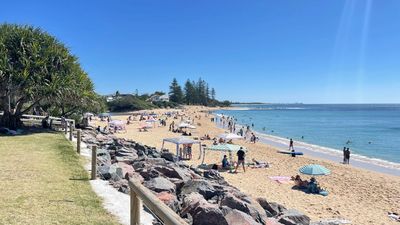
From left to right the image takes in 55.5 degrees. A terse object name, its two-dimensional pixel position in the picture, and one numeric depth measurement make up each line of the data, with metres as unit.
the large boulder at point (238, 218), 7.37
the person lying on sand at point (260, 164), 23.58
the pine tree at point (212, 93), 192.14
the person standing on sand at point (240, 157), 21.25
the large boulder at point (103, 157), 12.88
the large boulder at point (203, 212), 7.23
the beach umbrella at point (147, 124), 53.28
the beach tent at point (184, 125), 45.06
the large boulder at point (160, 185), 9.34
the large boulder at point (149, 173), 11.18
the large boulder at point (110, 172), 10.41
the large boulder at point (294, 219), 9.40
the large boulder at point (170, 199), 8.10
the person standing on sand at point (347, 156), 29.08
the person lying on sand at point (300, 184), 17.72
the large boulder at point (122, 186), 9.13
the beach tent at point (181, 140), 23.23
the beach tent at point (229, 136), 30.31
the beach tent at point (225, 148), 21.89
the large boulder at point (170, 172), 12.05
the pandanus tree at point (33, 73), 22.28
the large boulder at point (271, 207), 10.72
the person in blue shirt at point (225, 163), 21.79
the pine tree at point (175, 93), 156.00
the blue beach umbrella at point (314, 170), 17.25
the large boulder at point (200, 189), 9.96
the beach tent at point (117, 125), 44.83
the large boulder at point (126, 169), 10.87
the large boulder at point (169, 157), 19.67
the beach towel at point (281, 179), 18.80
